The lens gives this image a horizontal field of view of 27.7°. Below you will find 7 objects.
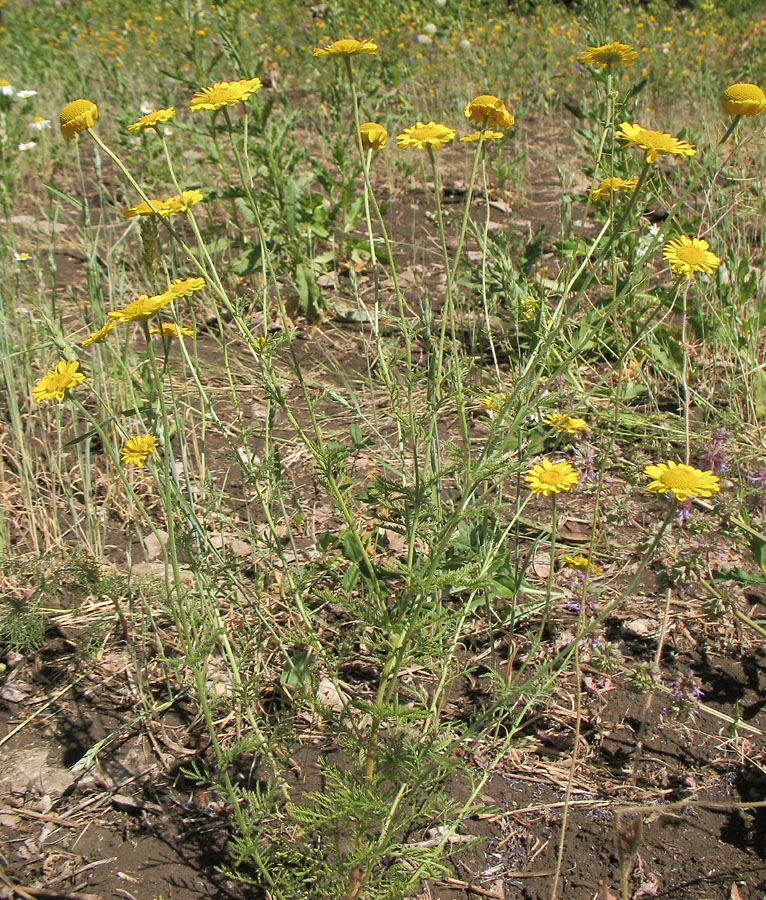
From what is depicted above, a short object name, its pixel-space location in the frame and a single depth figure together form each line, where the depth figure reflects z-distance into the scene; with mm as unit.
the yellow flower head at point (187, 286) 814
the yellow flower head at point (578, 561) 890
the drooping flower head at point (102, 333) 771
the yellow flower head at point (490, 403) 944
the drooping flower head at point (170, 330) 794
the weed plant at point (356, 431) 795
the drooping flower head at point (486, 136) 821
